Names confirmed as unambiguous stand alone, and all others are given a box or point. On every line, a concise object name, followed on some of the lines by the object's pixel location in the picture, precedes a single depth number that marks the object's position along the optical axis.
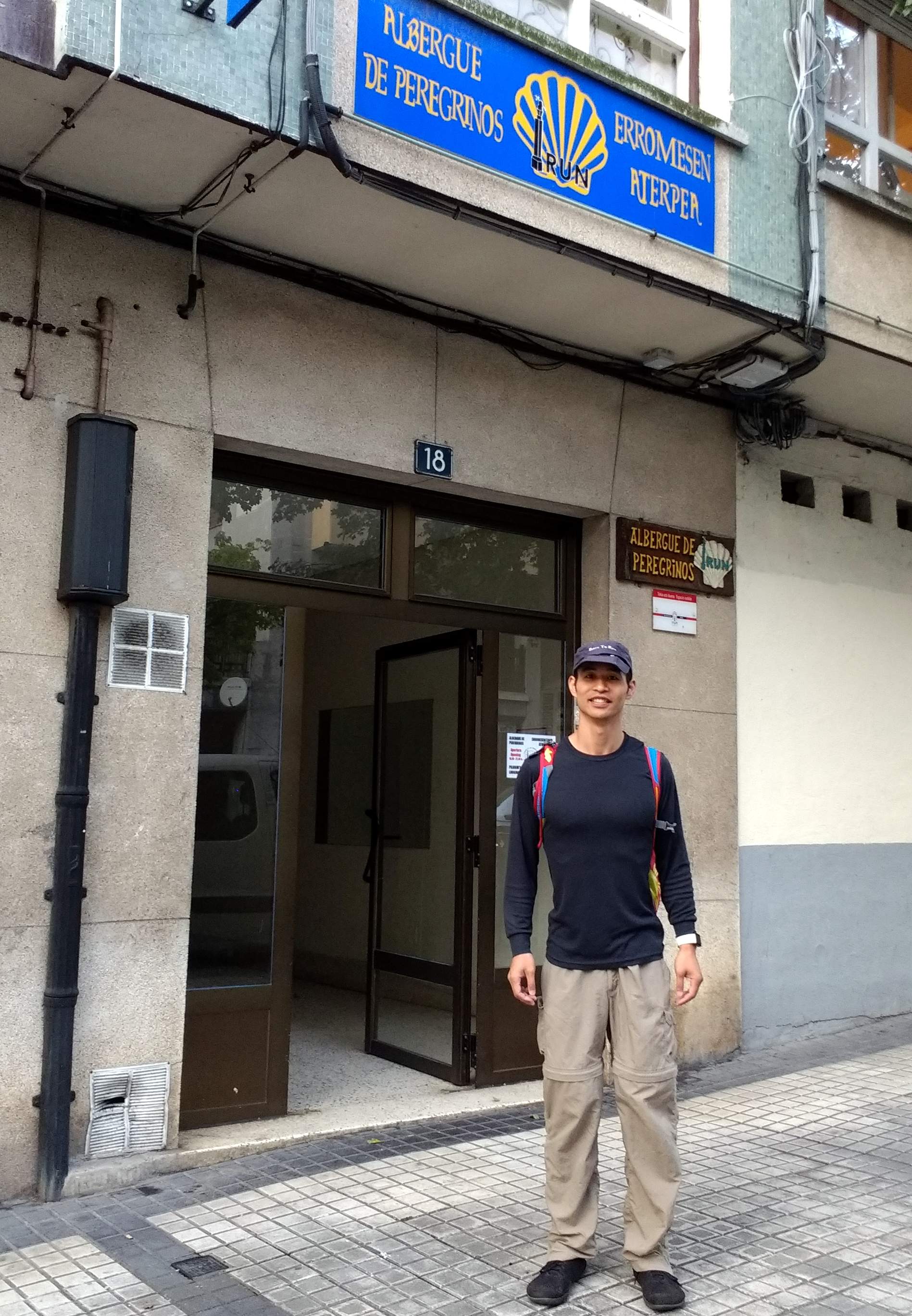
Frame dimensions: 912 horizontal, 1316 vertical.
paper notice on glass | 6.96
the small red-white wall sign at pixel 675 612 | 7.26
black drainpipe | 4.80
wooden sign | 7.13
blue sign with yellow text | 5.34
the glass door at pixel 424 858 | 6.77
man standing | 3.85
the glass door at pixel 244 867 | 5.61
